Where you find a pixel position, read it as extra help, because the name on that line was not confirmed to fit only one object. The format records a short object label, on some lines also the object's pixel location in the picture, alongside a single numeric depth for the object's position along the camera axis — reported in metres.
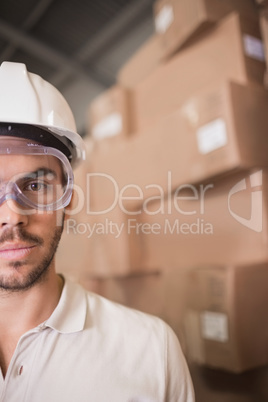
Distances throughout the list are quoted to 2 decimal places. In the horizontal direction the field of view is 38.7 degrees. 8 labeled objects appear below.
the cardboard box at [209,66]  1.30
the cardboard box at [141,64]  1.61
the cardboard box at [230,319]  1.18
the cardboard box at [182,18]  1.33
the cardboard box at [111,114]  1.66
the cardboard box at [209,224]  1.17
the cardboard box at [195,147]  1.20
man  0.85
